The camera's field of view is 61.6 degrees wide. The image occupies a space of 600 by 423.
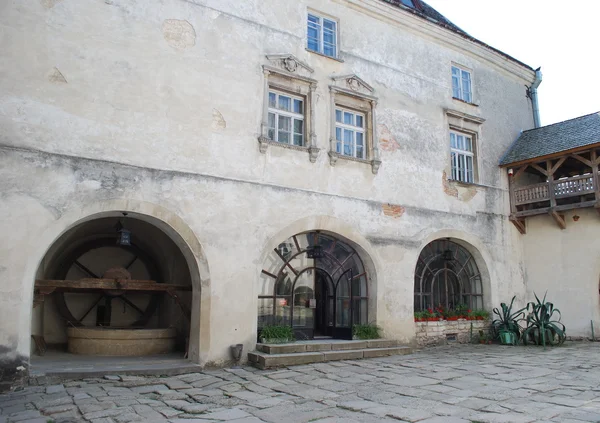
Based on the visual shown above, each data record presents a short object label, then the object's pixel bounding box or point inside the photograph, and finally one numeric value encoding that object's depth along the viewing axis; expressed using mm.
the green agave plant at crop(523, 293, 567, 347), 12594
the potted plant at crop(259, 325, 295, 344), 10070
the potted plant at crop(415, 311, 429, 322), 12555
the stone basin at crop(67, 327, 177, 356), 10023
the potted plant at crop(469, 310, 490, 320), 13656
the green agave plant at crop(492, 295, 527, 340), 13297
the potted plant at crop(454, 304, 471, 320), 13508
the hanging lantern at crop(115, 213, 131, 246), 9562
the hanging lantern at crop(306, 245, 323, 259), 11250
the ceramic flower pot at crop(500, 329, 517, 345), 13023
